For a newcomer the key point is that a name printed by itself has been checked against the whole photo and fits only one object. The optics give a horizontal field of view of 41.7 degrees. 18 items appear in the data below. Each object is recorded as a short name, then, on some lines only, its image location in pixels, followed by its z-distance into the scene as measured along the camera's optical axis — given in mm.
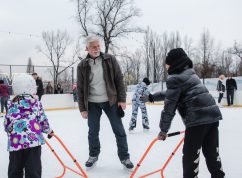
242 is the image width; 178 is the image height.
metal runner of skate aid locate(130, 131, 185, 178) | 2825
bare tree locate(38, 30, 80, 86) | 30297
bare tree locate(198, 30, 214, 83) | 30386
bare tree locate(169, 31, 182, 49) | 30047
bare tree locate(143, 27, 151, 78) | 28078
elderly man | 3193
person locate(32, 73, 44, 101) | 10867
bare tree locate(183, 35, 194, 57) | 32406
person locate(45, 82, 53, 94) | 14349
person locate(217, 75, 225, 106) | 12570
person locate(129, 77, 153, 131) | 6152
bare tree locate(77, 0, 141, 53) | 22844
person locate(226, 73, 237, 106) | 12562
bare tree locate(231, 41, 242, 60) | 28938
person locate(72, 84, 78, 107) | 14227
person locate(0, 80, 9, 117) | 10000
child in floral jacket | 2332
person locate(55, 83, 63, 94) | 14904
